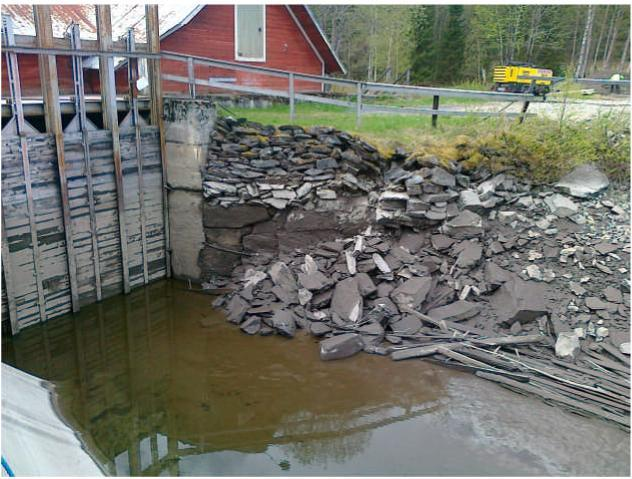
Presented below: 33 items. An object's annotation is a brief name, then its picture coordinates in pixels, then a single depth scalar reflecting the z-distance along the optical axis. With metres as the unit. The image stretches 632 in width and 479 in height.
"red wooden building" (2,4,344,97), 12.84
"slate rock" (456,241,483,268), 10.08
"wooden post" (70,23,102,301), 9.61
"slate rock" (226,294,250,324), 10.00
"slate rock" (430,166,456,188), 11.13
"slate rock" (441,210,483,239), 10.53
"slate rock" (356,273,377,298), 9.97
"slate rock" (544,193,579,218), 10.56
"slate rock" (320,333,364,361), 8.82
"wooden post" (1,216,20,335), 8.82
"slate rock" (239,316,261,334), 9.66
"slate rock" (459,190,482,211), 10.77
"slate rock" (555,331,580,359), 8.32
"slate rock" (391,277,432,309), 9.70
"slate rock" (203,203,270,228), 11.40
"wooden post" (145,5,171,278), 11.13
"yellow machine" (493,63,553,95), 13.84
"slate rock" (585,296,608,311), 8.92
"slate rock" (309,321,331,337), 9.40
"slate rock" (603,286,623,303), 8.98
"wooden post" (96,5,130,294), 10.07
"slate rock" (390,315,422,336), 9.29
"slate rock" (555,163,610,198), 10.99
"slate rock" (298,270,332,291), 10.12
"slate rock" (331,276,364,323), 9.62
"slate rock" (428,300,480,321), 9.41
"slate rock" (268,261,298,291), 10.42
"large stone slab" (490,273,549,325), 9.05
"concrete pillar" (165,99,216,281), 11.36
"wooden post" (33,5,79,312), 9.01
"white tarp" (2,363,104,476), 5.72
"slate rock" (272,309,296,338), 9.45
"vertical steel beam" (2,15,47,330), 8.59
